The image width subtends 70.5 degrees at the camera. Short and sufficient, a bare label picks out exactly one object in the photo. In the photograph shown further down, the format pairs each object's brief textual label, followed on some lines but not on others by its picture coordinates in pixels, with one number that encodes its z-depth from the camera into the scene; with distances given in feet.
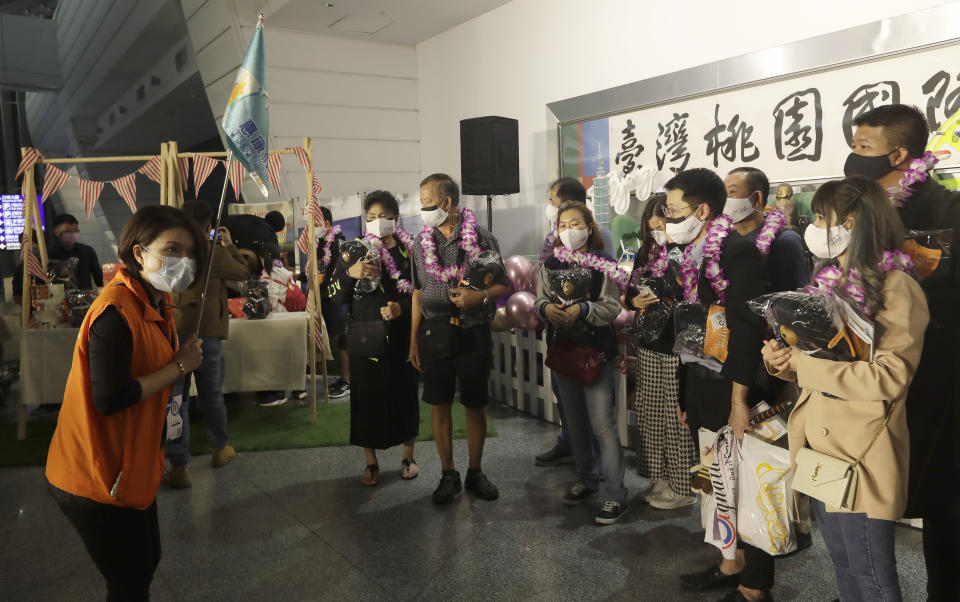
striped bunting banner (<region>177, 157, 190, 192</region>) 15.85
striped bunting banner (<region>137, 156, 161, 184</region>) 15.67
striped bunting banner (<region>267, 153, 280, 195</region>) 16.71
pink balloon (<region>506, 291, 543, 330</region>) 15.05
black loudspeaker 17.49
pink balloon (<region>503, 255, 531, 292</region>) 16.11
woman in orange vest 5.37
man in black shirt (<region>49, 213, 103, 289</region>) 17.75
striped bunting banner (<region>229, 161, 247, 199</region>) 16.31
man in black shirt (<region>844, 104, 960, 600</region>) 6.00
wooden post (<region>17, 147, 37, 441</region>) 15.05
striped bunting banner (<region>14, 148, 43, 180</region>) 15.03
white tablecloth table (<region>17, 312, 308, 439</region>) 15.97
